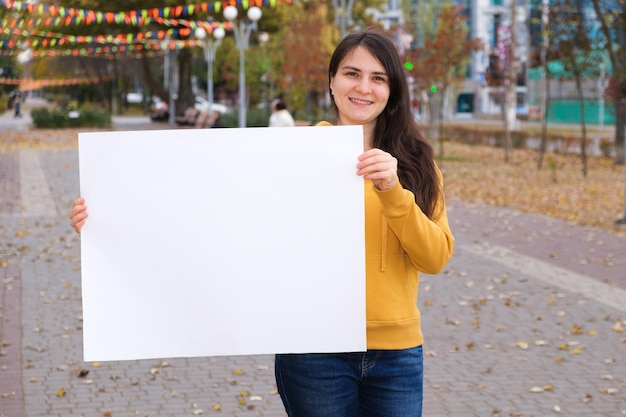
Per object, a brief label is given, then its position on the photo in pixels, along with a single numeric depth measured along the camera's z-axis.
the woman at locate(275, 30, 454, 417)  2.82
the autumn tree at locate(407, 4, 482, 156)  30.67
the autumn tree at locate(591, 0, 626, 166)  24.28
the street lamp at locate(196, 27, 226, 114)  36.68
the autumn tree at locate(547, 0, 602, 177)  24.50
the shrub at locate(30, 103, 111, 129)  44.72
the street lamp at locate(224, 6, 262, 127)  26.86
